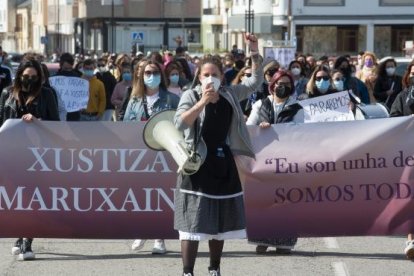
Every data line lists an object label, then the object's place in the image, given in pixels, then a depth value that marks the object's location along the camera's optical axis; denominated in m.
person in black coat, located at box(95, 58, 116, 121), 19.18
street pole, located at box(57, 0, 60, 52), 88.01
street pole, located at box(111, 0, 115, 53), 72.79
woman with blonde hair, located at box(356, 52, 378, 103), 19.97
